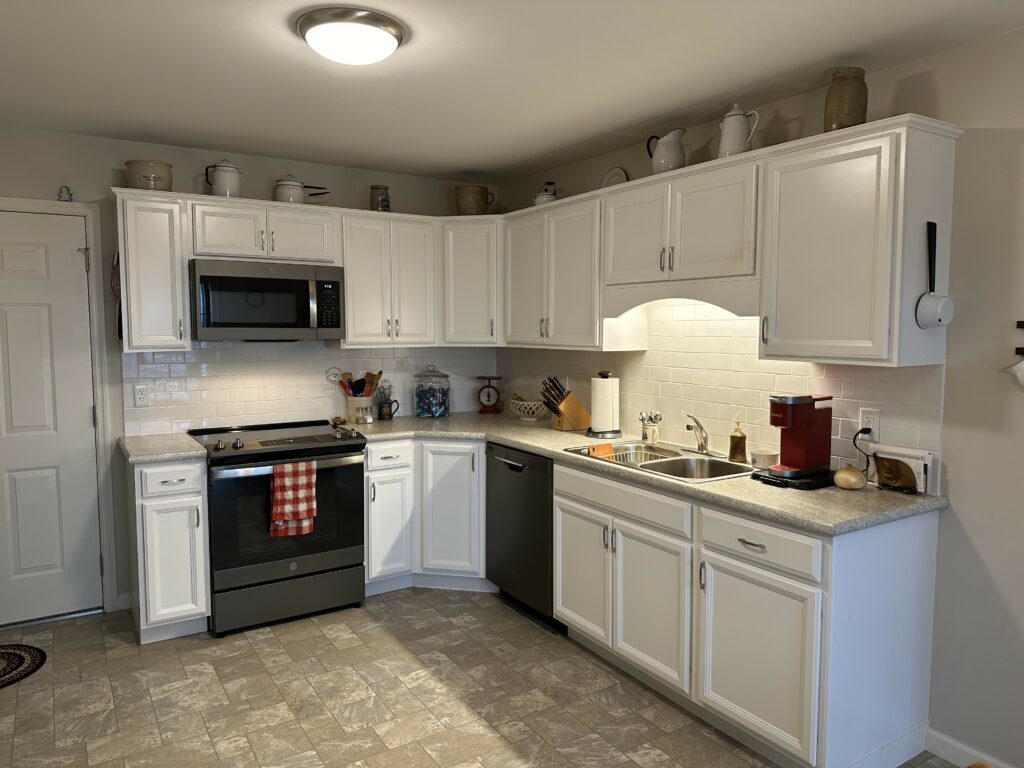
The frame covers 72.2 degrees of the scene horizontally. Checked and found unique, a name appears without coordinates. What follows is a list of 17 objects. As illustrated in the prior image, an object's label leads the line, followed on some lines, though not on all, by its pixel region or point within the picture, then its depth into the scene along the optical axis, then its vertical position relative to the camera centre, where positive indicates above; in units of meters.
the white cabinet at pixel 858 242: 2.27 +0.35
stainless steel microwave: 3.62 +0.23
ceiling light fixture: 2.18 +0.99
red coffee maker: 2.59 -0.35
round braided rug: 3.07 -1.45
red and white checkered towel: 3.51 -0.78
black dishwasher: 3.48 -0.95
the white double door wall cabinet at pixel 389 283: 4.09 +0.37
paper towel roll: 3.69 -0.32
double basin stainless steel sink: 3.08 -0.54
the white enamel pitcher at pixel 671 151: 3.15 +0.87
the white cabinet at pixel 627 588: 2.72 -1.04
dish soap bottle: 3.06 -0.44
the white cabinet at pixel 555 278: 3.56 +0.36
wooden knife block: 4.00 -0.42
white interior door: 3.53 -0.40
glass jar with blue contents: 4.54 -0.32
